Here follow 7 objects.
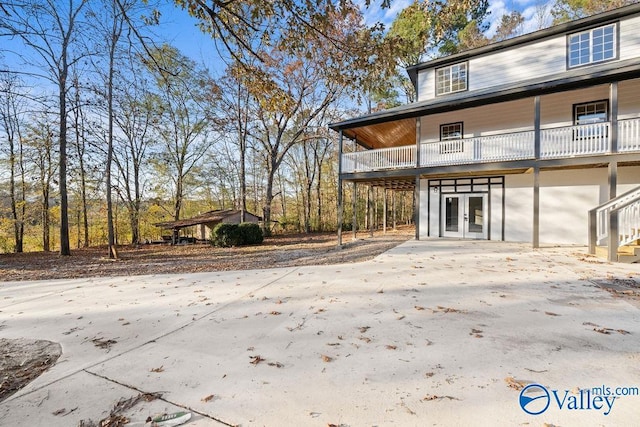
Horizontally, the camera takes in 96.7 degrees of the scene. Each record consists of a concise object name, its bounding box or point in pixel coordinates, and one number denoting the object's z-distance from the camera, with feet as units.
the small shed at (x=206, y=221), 55.71
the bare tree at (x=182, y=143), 63.57
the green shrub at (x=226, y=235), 47.84
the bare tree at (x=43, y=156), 42.06
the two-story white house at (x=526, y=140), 27.63
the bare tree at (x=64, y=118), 31.60
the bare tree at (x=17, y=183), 50.72
